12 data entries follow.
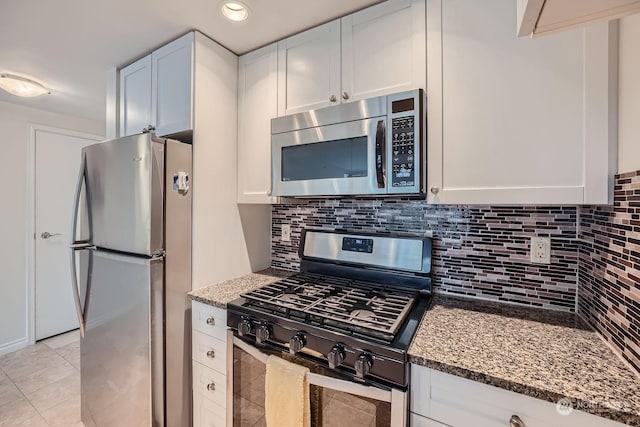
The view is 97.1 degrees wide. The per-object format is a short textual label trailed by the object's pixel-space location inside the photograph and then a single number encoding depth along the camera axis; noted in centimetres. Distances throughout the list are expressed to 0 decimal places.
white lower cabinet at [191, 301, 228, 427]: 137
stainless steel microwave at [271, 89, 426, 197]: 117
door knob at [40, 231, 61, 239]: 285
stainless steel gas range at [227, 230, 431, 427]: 93
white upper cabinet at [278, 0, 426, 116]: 123
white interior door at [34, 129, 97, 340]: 283
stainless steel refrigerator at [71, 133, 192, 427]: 138
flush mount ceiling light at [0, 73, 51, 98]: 192
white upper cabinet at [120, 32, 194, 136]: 153
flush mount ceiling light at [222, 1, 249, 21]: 131
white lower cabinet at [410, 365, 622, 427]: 73
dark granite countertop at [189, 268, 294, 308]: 141
